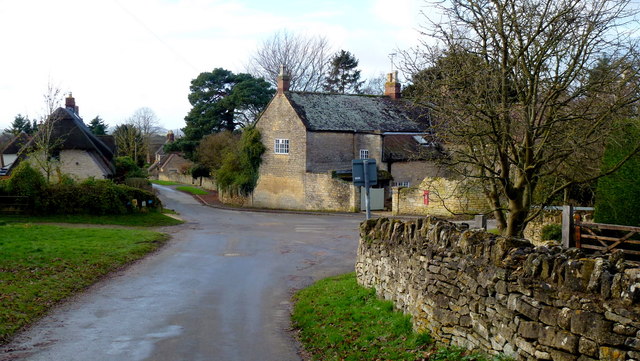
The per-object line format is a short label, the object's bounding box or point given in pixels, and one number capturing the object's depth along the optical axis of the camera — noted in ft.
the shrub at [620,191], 49.71
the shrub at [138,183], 163.43
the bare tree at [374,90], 261.65
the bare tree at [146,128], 304.58
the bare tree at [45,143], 126.72
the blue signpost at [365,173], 45.78
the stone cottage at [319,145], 143.74
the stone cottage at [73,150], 151.94
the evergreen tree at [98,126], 277.66
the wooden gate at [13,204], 108.06
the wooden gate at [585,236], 47.21
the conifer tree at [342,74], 251.19
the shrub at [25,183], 108.37
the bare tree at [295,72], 232.94
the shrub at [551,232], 61.62
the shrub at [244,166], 153.99
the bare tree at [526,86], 34.86
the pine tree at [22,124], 295.64
